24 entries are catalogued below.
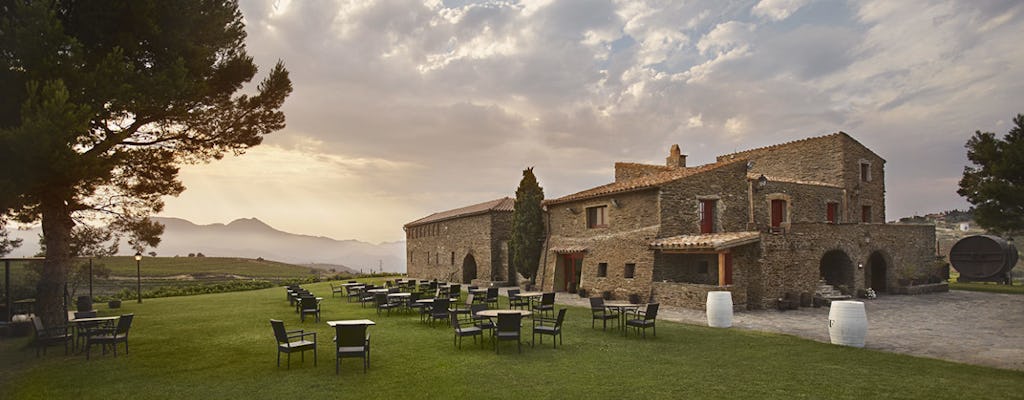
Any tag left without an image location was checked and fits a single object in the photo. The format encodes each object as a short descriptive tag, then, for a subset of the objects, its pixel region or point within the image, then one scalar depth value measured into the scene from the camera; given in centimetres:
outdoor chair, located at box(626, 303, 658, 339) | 1127
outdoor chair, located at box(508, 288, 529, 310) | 1659
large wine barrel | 2795
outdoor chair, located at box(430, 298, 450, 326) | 1302
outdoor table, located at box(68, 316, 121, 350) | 1051
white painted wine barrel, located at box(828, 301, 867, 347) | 1070
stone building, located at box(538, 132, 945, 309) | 1773
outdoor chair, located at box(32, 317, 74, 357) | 1032
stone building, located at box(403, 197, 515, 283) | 2973
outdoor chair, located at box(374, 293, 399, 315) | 1551
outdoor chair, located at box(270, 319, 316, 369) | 856
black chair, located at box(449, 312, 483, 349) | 1003
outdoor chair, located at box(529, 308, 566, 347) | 1019
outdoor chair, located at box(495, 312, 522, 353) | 984
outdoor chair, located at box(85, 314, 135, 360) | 980
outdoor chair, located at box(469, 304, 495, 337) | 1069
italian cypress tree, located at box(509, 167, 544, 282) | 2675
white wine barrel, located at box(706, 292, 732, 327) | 1338
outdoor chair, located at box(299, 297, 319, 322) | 1448
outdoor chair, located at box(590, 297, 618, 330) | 1302
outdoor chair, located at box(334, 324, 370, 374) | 835
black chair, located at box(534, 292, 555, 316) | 1451
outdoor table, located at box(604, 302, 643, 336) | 1217
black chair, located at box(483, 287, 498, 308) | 1639
